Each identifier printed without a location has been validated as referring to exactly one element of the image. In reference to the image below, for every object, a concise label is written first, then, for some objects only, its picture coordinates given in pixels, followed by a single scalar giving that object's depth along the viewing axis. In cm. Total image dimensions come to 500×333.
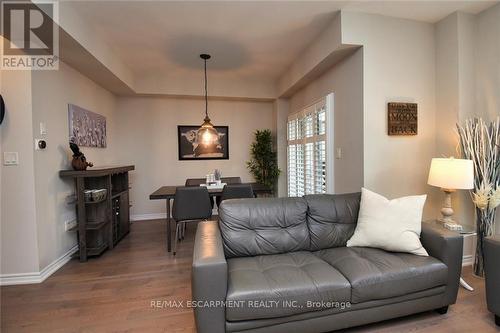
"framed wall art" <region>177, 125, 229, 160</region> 500
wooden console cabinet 296
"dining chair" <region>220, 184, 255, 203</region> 324
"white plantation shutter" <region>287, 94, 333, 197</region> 344
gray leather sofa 149
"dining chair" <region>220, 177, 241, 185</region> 413
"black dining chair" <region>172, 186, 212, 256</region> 316
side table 223
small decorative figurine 297
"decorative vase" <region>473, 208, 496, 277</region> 242
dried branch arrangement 238
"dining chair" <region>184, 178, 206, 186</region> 394
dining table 324
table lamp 221
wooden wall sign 272
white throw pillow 193
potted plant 504
